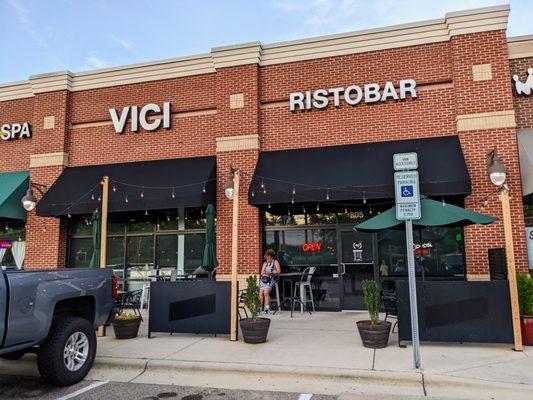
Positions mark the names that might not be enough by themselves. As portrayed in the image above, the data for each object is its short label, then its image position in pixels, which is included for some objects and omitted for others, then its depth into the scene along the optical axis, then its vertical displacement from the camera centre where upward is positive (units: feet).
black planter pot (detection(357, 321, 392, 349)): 22.84 -4.06
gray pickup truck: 16.74 -2.36
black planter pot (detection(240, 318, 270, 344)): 24.45 -4.00
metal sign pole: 19.13 -2.72
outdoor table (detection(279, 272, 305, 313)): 34.90 -1.70
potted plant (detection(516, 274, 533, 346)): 23.27 -2.76
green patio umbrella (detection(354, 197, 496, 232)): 22.86 +2.12
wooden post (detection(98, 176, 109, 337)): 28.03 +1.68
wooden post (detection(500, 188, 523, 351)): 21.99 -0.97
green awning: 40.47 +6.70
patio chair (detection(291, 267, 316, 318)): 35.86 -2.62
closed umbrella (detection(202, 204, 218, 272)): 28.79 +1.19
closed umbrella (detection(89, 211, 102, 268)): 29.66 +1.65
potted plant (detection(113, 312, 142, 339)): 26.55 -4.01
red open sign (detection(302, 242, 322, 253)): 37.47 +1.03
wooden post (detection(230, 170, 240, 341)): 25.49 -2.42
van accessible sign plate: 19.69 +4.39
